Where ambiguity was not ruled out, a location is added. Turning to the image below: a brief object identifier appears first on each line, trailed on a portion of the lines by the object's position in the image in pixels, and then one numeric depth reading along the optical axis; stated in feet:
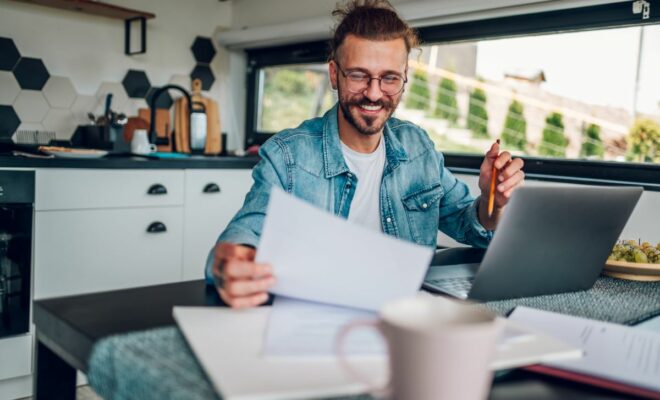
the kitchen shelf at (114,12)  9.38
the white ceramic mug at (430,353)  1.53
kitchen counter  7.62
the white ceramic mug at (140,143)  9.75
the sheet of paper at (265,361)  1.88
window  6.88
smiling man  4.87
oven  7.66
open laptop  3.10
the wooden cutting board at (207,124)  10.93
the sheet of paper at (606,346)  2.26
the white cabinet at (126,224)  8.02
